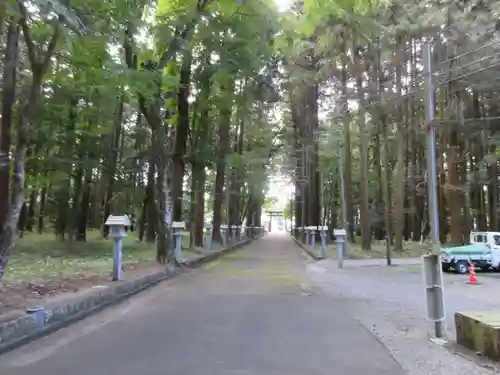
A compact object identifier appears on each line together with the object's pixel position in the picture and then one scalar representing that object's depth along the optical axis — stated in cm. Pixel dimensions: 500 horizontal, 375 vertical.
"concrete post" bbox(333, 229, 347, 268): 2248
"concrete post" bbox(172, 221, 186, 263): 2082
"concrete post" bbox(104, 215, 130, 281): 1338
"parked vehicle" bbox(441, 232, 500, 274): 2228
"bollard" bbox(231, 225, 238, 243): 4486
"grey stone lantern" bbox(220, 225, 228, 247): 3953
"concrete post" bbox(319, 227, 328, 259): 2806
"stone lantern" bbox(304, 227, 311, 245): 4250
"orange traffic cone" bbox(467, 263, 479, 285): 1748
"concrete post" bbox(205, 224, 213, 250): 3032
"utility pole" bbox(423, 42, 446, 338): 812
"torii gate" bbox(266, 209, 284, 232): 14105
